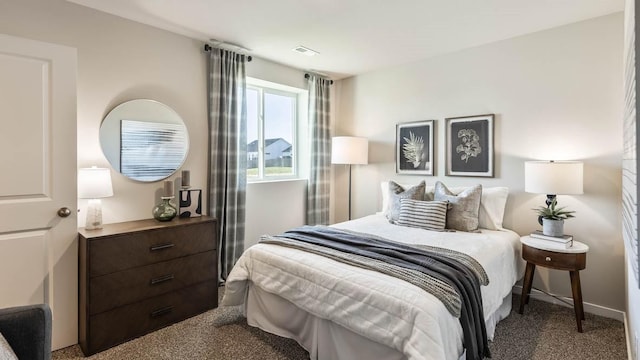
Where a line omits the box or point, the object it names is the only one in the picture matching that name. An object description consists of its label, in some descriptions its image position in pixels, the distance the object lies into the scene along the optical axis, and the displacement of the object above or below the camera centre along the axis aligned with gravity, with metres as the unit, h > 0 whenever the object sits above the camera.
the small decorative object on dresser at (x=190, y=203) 2.89 -0.24
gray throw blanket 1.67 -0.52
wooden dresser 2.16 -0.76
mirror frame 2.60 +0.51
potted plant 2.61 -0.34
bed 1.55 -0.72
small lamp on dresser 2.30 -0.09
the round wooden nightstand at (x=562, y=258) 2.41 -0.62
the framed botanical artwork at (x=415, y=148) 3.71 +0.36
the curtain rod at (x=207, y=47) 3.17 +1.29
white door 2.00 -0.02
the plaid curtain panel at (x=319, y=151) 4.27 +0.36
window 3.87 +0.59
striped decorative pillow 2.88 -0.34
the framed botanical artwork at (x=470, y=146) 3.27 +0.34
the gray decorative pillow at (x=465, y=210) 2.87 -0.29
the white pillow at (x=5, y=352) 1.00 -0.57
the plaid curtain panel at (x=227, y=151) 3.24 +0.27
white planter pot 2.61 -0.41
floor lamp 4.02 +0.34
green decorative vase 2.67 -0.29
